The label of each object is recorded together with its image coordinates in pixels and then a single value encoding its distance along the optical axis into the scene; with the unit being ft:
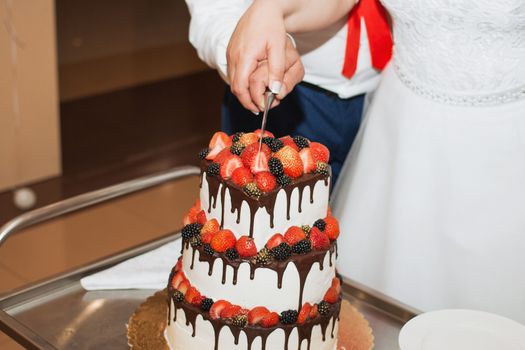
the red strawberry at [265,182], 4.23
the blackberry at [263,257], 4.26
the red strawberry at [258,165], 4.28
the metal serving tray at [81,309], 4.67
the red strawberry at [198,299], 4.45
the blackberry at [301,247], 4.30
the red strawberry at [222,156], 4.36
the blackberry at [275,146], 4.37
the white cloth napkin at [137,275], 5.11
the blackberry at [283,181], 4.26
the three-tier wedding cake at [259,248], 4.28
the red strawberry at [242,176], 4.26
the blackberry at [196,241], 4.40
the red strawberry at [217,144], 4.48
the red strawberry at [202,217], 4.46
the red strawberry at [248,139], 4.42
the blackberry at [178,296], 4.52
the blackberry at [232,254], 4.29
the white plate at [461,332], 4.27
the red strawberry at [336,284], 4.60
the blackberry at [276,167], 4.26
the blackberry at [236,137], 4.49
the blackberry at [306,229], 4.38
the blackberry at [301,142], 4.50
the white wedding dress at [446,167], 5.22
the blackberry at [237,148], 4.37
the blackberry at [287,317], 4.37
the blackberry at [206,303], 4.41
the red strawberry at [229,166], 4.32
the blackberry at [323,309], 4.49
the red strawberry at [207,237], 4.36
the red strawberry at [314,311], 4.47
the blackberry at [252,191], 4.22
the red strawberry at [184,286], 4.52
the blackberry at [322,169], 4.41
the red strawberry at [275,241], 4.29
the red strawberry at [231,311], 4.36
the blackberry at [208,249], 4.34
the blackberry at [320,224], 4.43
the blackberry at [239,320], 4.34
